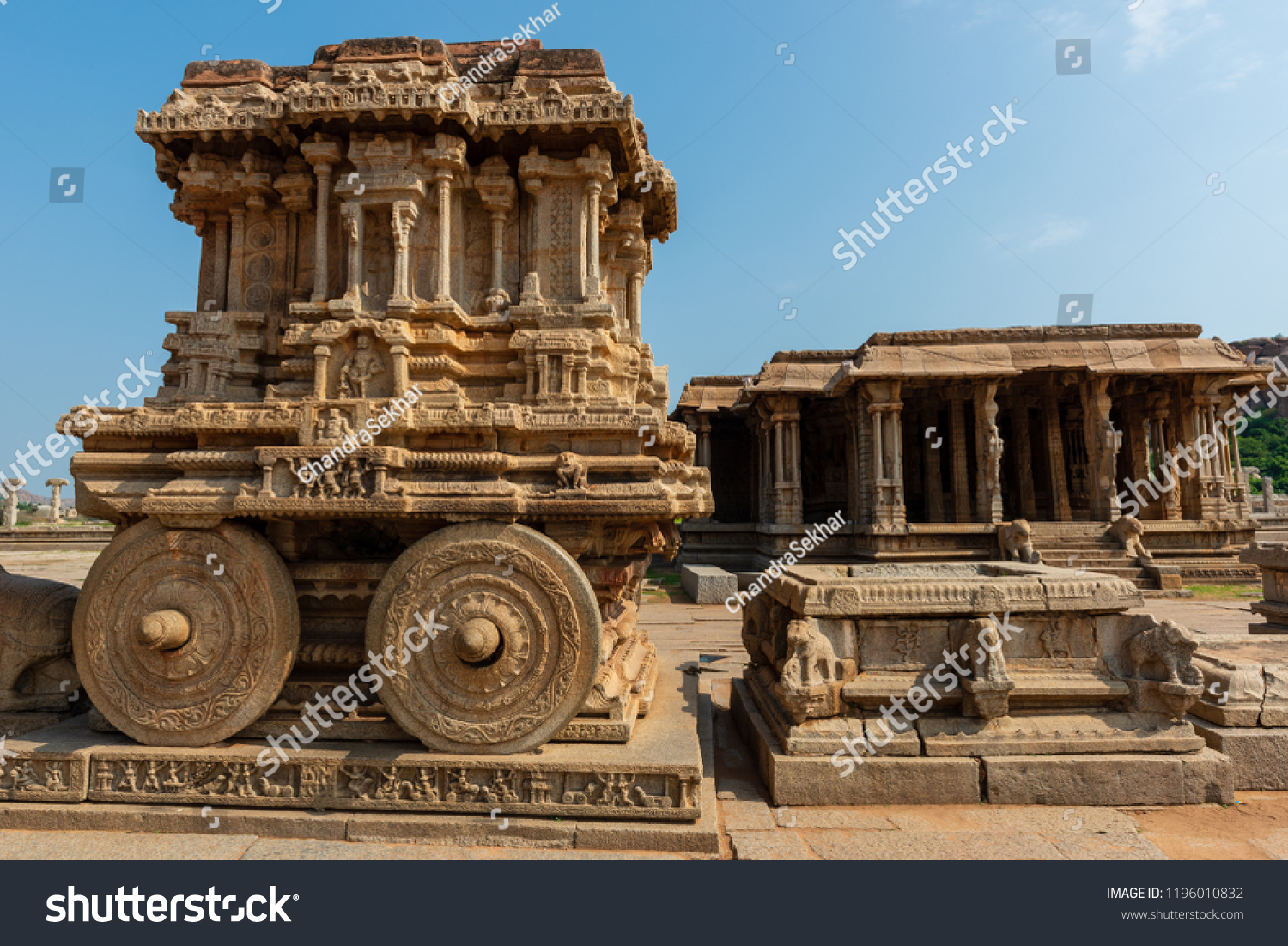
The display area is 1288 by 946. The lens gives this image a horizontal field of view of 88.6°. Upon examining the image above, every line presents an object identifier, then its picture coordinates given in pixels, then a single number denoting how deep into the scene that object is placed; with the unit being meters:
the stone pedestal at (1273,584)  9.48
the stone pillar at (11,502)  33.44
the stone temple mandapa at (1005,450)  16.81
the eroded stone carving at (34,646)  4.82
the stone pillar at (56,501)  38.41
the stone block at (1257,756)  4.80
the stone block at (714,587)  15.03
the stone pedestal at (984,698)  4.49
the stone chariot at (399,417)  4.27
